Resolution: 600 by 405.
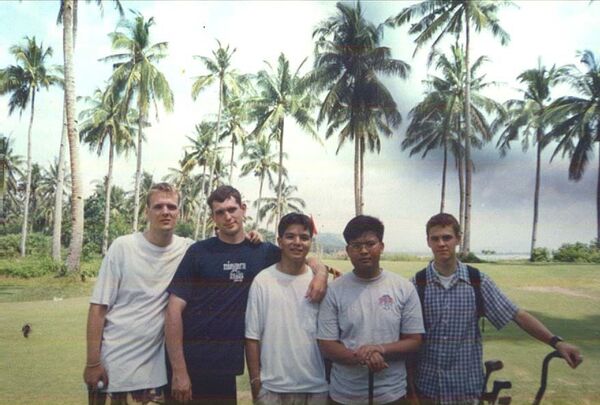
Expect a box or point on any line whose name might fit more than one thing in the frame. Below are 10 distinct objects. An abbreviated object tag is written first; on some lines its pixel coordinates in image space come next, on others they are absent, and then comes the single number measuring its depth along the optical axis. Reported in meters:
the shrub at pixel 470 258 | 21.54
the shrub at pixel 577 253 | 24.44
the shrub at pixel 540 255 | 26.11
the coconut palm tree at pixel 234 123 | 36.81
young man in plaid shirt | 2.69
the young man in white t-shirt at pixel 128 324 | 2.90
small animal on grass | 7.88
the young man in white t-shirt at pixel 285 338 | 2.67
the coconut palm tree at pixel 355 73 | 27.08
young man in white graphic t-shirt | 2.57
